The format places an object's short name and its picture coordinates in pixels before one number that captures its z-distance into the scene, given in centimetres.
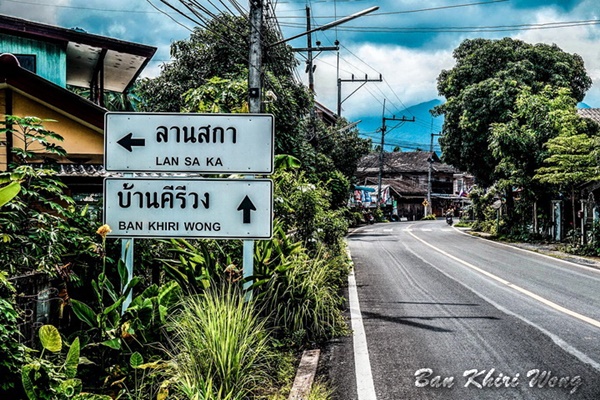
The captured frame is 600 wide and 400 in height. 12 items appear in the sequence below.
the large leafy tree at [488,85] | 3167
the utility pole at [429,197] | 7160
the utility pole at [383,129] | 5774
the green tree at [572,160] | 2226
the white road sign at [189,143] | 605
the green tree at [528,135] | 2695
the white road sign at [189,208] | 595
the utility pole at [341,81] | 4429
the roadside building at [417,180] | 8169
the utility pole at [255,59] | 1111
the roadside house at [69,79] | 959
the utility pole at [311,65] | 2683
